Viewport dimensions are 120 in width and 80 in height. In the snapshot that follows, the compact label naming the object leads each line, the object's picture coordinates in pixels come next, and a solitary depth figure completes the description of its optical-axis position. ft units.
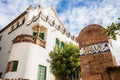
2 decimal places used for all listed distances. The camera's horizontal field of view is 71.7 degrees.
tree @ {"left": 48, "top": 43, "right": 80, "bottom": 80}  29.21
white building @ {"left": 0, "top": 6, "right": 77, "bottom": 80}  26.19
